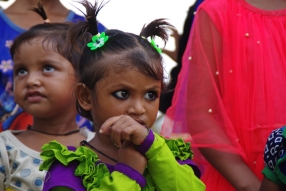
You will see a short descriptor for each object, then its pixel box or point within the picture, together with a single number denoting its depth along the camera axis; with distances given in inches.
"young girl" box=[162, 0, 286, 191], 214.7
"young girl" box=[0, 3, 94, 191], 239.4
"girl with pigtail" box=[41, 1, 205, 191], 177.0
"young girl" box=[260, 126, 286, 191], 172.2
